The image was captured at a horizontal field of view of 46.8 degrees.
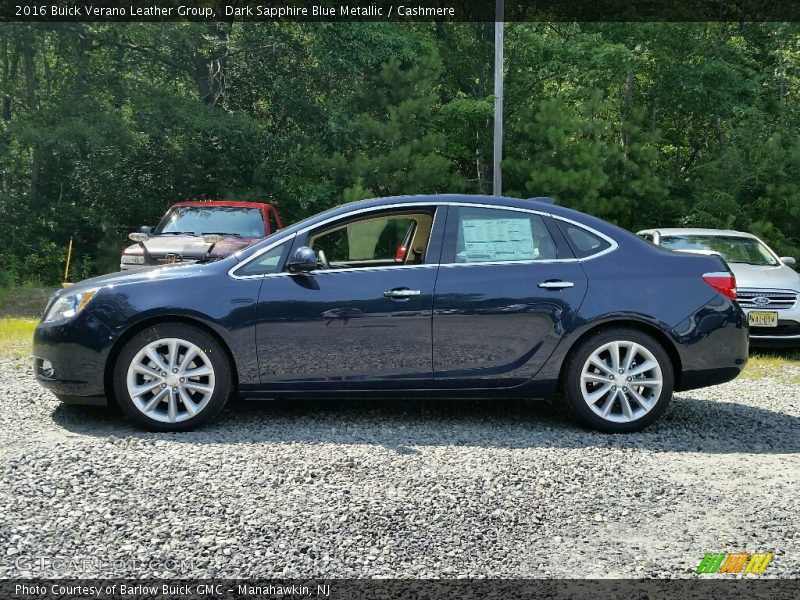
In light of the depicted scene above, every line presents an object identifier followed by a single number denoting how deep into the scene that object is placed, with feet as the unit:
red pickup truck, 38.91
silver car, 36.14
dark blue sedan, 20.93
